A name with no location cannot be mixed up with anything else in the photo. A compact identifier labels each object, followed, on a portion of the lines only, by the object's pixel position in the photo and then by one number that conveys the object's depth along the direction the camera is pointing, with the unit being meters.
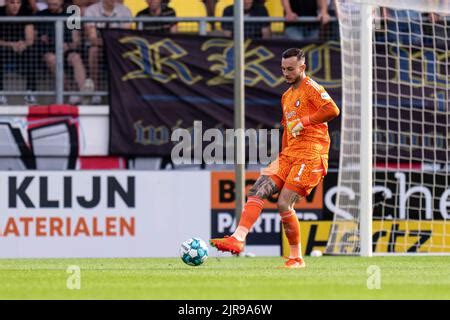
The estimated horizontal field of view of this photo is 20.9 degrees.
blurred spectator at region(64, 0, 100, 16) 17.59
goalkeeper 10.96
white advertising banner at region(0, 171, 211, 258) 16.20
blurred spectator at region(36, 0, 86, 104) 17.23
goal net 16.25
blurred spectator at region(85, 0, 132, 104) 17.27
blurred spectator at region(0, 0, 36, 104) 17.16
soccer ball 10.92
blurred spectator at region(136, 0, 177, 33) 17.41
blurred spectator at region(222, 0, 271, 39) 17.36
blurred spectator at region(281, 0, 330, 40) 17.33
